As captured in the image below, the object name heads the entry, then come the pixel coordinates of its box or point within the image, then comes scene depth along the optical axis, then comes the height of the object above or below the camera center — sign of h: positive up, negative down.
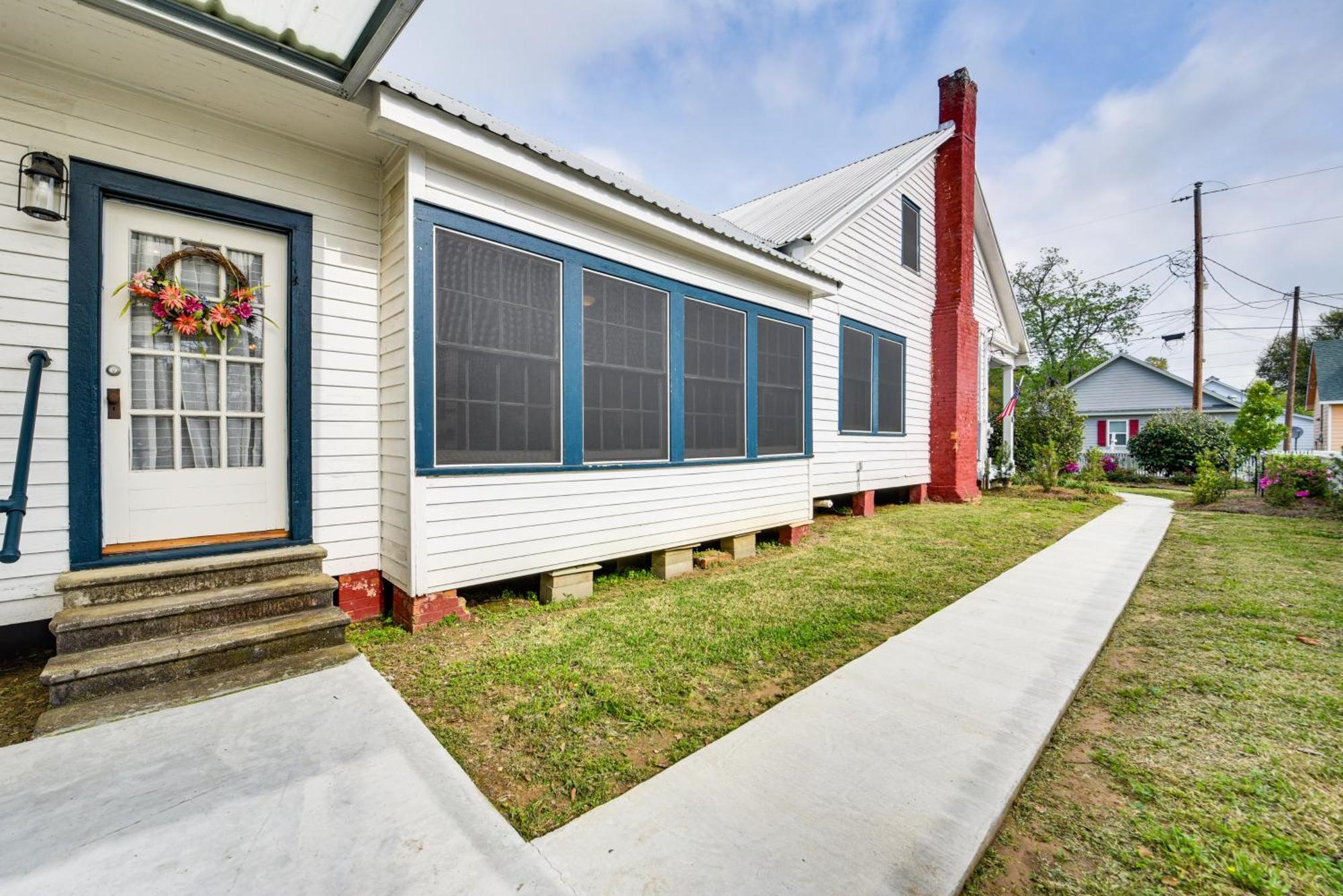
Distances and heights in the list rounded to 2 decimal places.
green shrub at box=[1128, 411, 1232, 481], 15.78 +0.01
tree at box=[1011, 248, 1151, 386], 30.06 +7.70
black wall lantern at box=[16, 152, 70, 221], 2.66 +1.34
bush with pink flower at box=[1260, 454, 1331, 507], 9.72 -0.71
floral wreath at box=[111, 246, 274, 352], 3.03 +0.86
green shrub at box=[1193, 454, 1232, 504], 10.70 -0.85
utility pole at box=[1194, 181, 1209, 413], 17.28 +5.34
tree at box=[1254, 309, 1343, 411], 41.50 +7.75
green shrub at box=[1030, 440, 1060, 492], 11.95 -0.55
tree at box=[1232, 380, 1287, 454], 15.24 +0.60
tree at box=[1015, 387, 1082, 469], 12.99 +0.47
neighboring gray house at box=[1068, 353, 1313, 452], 26.75 +2.47
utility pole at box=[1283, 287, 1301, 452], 23.61 +2.99
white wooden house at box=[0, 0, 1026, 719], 2.77 +0.78
